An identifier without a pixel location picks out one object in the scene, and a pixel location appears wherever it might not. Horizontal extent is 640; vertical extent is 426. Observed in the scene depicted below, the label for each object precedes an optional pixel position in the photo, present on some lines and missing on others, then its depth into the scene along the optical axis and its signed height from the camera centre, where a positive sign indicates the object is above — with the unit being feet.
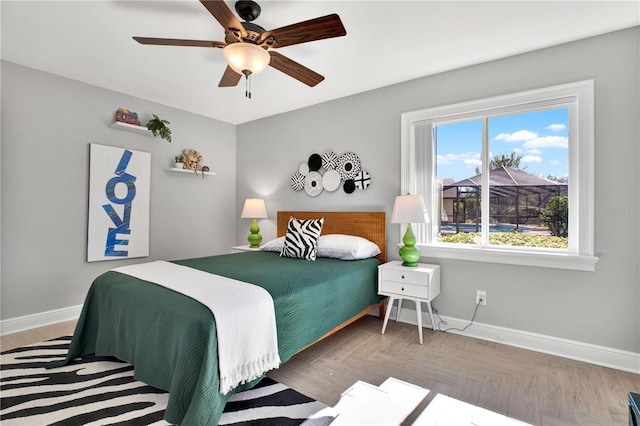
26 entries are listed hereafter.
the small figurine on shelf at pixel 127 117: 11.34 +3.62
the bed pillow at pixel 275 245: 11.47 -1.09
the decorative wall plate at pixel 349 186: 11.78 +1.16
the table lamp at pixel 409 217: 9.14 +0.00
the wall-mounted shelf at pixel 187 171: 13.14 +1.91
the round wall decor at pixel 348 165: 11.72 +1.95
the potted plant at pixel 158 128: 12.16 +3.42
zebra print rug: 5.48 -3.54
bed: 5.03 -2.13
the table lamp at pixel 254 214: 13.82 +0.08
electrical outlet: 9.12 -2.33
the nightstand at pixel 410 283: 8.70 -1.90
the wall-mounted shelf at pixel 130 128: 11.22 +3.23
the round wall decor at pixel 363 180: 11.43 +1.37
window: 7.91 +1.23
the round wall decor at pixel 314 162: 12.71 +2.21
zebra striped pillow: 10.14 -0.77
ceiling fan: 5.51 +3.40
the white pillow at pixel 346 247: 9.96 -1.00
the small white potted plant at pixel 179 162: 13.29 +2.30
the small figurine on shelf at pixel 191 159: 13.69 +2.49
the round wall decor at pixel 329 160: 12.30 +2.23
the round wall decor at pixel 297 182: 13.38 +1.48
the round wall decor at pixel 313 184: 12.80 +1.36
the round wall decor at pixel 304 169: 13.20 +2.01
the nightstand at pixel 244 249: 13.34 -1.41
